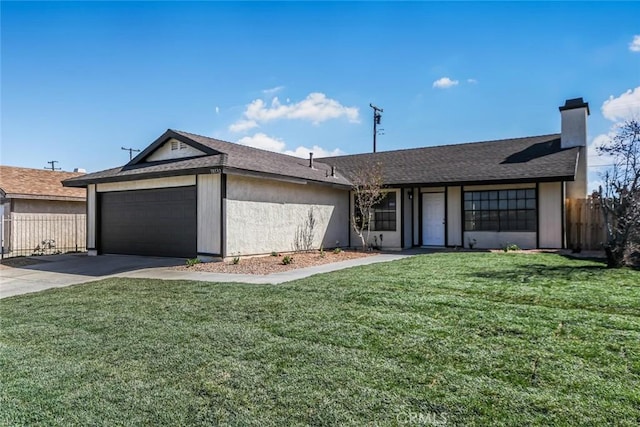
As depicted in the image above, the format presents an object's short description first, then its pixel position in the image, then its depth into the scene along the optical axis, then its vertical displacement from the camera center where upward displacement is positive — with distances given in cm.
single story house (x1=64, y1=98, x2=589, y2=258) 1263 +79
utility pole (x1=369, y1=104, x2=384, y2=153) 3104 +783
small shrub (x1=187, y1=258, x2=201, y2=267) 1138 -121
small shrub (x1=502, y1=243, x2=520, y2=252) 1391 -101
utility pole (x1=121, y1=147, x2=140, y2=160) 3972 +689
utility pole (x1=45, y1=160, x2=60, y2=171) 4512 +640
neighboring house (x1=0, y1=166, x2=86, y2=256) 1738 +31
